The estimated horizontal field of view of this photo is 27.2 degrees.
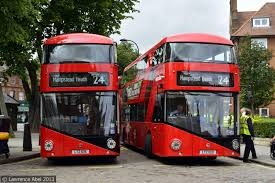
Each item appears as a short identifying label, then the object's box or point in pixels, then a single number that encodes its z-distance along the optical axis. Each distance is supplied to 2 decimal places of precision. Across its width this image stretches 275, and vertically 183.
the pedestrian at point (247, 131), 19.60
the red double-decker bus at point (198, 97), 17.95
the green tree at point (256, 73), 50.78
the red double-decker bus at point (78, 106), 17.88
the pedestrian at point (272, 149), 20.15
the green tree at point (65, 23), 33.02
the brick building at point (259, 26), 68.88
